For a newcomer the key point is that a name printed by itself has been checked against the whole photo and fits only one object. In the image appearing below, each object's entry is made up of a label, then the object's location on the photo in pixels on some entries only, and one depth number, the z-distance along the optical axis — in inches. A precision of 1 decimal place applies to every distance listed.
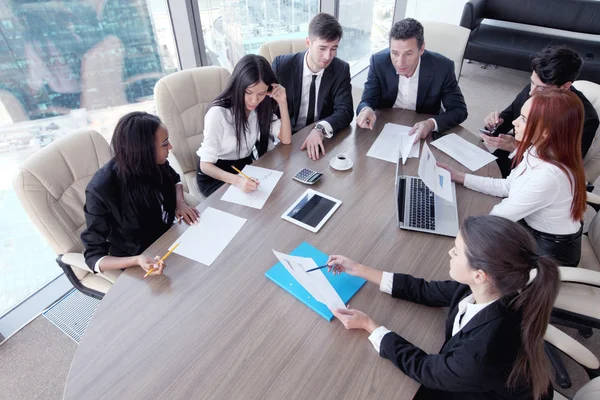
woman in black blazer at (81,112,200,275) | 54.1
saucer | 70.1
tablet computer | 57.6
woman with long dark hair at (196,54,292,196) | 68.4
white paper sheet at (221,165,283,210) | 61.9
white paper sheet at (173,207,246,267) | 52.1
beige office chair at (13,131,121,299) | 55.3
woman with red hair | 54.8
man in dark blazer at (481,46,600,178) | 74.7
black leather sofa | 160.9
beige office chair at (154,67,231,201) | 80.2
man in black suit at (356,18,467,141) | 81.7
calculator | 66.2
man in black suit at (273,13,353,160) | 81.4
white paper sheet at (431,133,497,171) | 72.6
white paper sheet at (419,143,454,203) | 55.5
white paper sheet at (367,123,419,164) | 74.9
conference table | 37.7
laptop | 56.9
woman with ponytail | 34.8
